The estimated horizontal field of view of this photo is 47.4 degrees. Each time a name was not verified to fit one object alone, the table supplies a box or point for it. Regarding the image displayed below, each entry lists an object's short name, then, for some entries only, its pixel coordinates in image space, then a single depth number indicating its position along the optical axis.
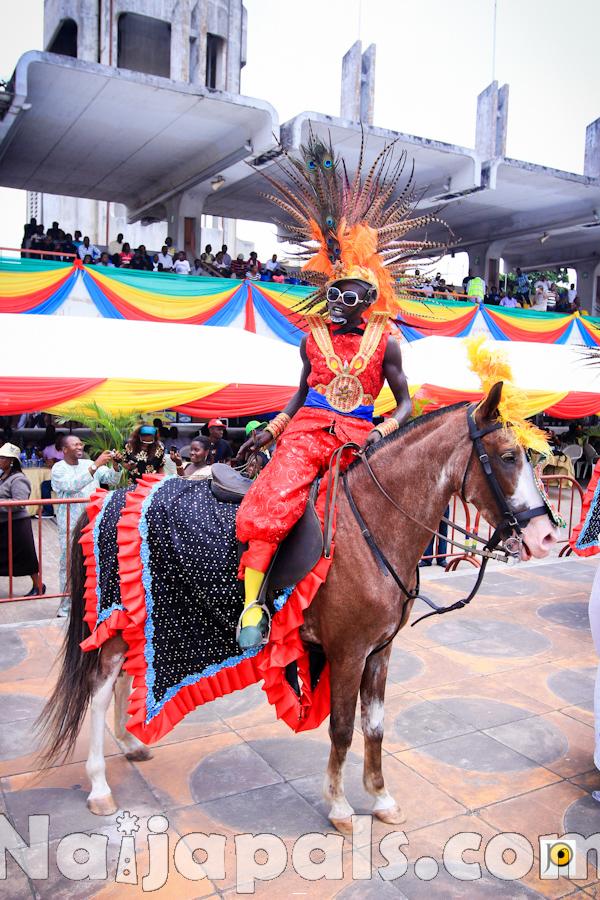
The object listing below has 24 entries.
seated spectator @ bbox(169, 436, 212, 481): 7.84
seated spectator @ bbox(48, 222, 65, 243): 16.56
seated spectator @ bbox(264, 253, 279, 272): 17.72
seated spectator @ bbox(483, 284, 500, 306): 21.02
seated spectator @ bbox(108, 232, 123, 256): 19.20
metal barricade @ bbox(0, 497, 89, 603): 6.37
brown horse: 3.23
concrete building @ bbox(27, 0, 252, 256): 17.78
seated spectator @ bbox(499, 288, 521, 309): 21.05
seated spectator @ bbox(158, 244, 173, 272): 16.34
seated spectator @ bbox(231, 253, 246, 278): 16.53
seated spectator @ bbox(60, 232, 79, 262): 15.36
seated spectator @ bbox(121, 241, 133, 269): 14.62
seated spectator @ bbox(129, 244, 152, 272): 14.73
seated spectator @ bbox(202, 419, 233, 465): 11.22
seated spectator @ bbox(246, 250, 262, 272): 17.69
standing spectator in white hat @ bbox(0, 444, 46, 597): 7.41
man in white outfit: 7.47
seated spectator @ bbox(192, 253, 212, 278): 16.44
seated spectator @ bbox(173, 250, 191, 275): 15.88
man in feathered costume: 3.36
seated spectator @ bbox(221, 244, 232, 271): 18.10
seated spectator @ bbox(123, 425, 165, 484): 8.03
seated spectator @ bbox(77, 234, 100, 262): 15.11
